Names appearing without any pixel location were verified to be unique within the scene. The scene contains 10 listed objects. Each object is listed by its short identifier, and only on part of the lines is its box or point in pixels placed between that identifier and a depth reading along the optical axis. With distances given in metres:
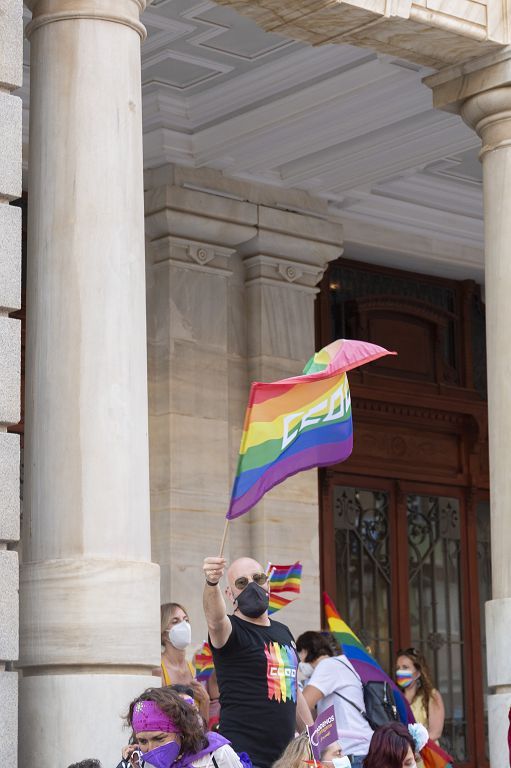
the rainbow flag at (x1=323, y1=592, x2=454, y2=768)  10.72
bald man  7.93
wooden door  16.42
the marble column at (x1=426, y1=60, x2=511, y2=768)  10.84
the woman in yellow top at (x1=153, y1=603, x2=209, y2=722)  9.93
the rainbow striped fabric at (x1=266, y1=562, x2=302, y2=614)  11.38
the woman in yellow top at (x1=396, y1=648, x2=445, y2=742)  12.49
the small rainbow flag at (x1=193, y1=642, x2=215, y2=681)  11.12
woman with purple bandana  6.29
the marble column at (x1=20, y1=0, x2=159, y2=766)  8.31
